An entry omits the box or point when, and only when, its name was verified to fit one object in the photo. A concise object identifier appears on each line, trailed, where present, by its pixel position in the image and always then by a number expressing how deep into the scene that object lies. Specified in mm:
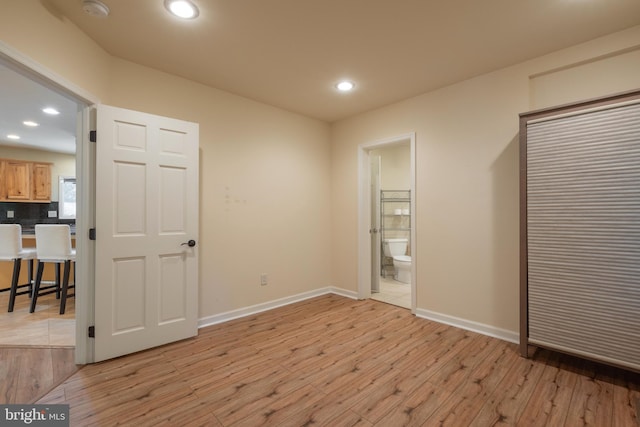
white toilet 4809
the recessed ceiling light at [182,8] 1842
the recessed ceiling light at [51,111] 3546
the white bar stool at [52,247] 3512
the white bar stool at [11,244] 3609
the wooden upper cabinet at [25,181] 5262
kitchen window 5832
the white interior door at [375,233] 4262
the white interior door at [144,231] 2285
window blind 1911
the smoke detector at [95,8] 1815
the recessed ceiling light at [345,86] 3016
